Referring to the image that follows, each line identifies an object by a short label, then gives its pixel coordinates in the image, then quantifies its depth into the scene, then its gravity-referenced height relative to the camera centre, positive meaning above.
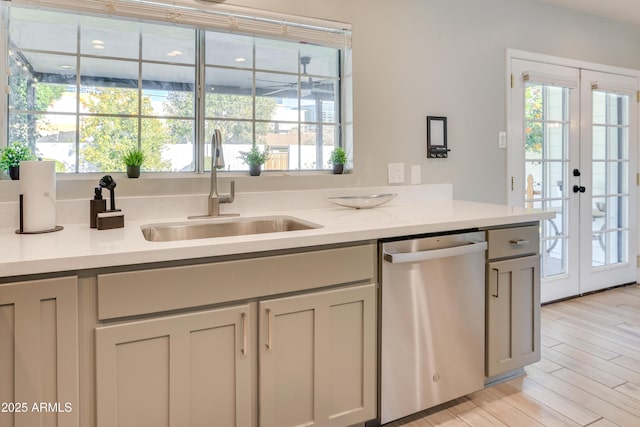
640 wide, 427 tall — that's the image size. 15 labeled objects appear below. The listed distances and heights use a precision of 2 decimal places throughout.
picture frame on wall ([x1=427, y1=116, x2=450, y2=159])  2.69 +0.42
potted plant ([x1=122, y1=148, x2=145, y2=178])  1.96 +0.18
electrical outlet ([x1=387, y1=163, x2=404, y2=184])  2.56 +0.18
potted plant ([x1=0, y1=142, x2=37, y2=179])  1.71 +0.18
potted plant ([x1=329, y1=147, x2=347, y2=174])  2.44 +0.25
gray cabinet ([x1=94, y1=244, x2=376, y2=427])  1.26 -0.48
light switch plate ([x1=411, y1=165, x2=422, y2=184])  2.65 +0.17
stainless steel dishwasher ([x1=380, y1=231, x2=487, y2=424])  1.71 -0.52
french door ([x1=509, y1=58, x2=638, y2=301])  3.17 +0.28
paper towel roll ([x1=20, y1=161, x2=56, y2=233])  1.50 +0.03
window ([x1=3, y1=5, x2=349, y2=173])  1.89 +0.56
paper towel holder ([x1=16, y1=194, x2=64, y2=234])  1.50 -0.08
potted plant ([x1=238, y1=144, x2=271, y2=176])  2.24 +0.22
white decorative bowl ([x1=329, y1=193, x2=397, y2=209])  2.24 +0.00
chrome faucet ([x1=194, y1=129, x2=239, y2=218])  1.93 +0.08
